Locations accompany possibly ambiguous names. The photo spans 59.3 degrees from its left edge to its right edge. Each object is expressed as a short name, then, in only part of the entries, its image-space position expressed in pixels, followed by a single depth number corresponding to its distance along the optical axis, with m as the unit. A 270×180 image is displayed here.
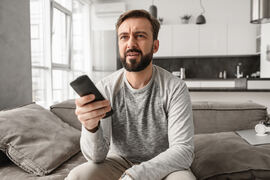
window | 3.51
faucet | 5.64
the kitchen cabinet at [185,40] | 5.51
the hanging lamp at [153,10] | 3.78
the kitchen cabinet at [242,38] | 5.32
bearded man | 1.09
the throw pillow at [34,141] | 1.26
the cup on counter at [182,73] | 5.76
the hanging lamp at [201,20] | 4.85
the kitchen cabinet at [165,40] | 5.61
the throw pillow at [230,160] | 1.22
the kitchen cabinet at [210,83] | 5.05
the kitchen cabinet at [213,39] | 5.42
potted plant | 5.52
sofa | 1.24
